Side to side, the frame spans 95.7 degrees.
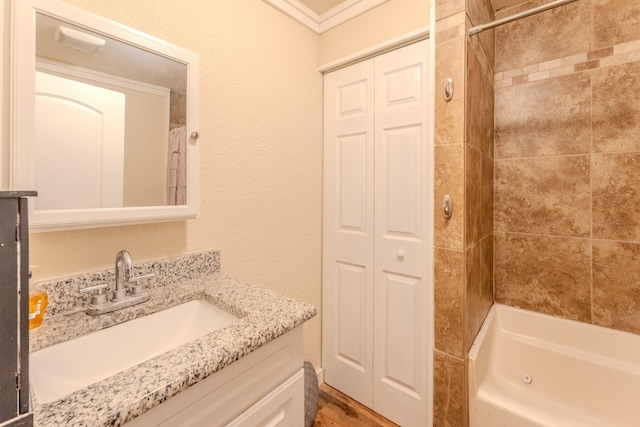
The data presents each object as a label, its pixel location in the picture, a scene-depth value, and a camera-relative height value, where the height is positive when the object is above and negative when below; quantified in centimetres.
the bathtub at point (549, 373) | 121 -79
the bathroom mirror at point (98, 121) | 77 +29
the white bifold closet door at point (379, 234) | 147 -12
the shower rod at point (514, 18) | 110 +80
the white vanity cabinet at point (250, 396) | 60 -44
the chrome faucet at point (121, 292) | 89 -27
